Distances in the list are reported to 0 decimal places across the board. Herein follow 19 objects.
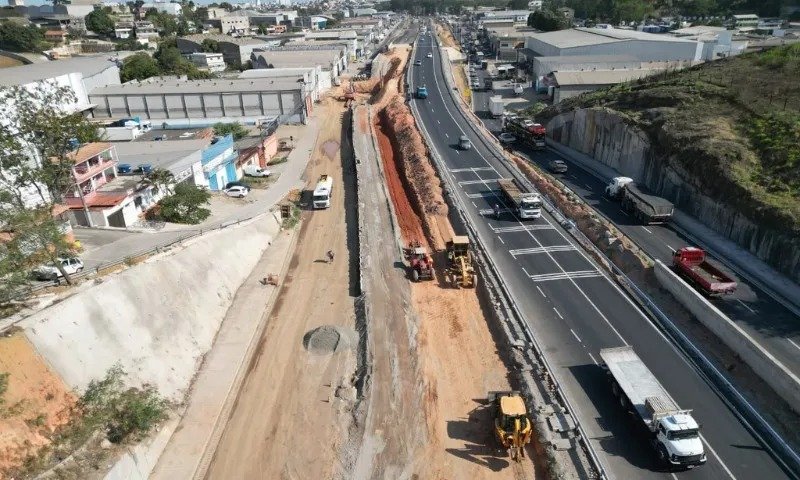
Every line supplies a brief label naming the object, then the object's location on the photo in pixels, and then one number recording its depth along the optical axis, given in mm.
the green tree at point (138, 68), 97375
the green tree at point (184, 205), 41188
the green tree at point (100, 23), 173500
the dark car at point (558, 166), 52844
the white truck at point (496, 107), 78312
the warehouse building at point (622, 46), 87125
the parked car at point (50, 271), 28281
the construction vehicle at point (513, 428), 21469
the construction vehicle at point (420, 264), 35156
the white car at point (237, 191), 49031
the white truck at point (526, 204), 41219
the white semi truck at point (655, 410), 19453
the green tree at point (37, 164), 25250
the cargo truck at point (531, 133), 60344
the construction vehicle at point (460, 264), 34219
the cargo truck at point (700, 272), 29844
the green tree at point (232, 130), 67188
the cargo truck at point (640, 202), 40000
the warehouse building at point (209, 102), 75062
